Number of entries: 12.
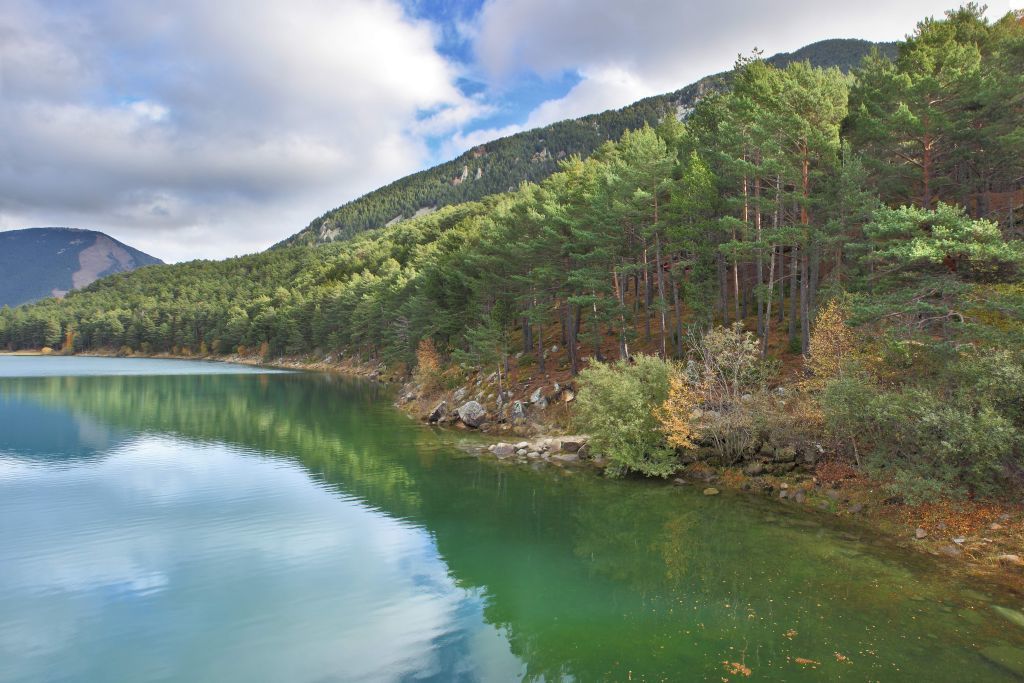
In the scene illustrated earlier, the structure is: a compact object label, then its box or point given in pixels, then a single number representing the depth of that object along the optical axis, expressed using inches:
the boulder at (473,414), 2112.5
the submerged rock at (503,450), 1660.9
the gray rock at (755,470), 1277.1
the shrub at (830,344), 1143.6
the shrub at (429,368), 2672.2
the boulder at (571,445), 1642.5
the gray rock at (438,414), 2267.5
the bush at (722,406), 1279.5
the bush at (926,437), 824.3
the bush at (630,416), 1338.6
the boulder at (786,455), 1256.2
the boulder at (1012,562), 791.1
